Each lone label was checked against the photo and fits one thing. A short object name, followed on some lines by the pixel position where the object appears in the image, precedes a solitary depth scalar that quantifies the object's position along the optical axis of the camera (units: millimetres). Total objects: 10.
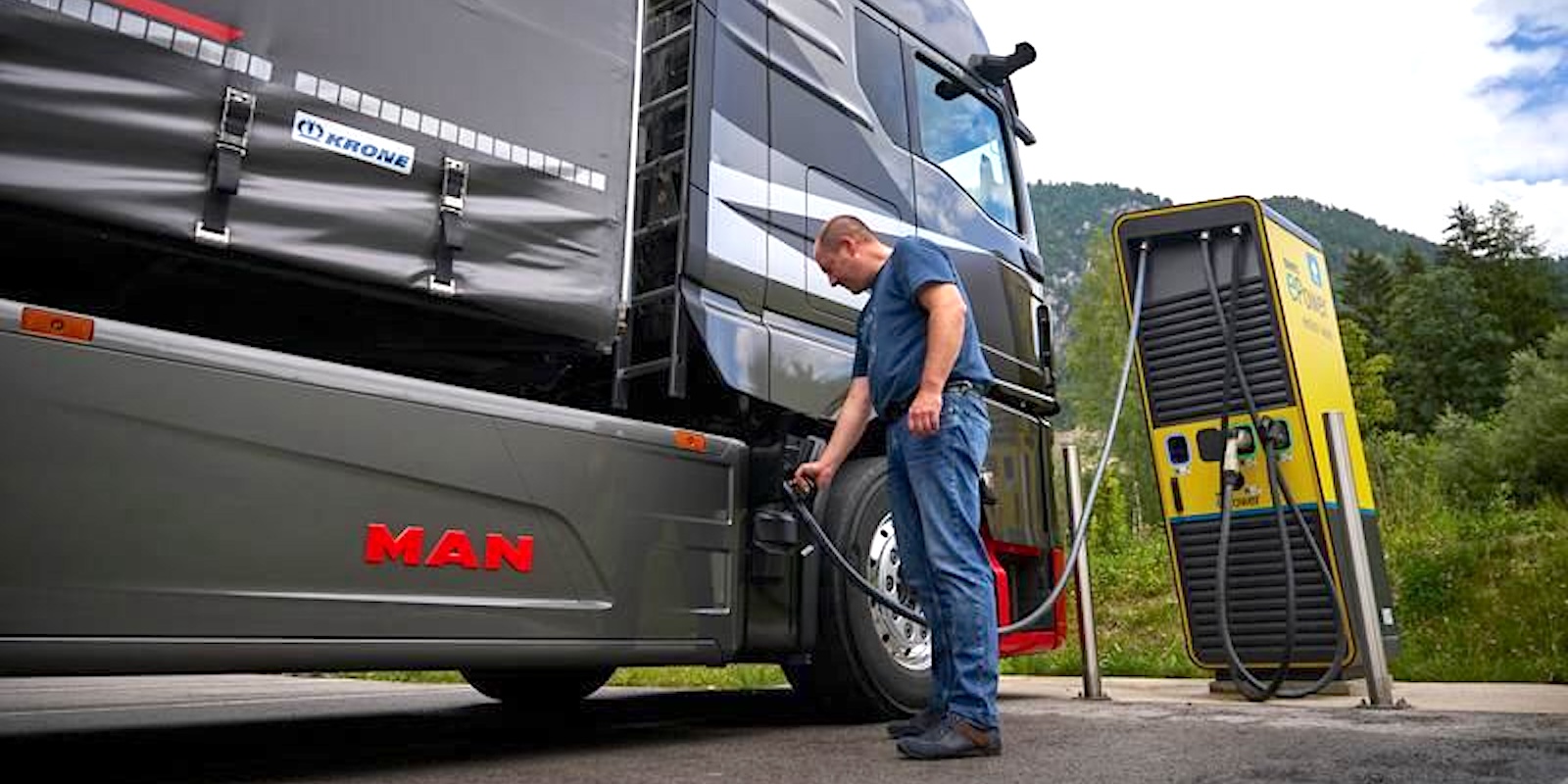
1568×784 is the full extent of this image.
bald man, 2979
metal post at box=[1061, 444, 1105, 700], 4914
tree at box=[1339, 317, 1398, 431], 41375
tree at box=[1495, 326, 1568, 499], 29438
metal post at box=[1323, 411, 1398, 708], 4430
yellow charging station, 4758
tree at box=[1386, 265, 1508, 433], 51312
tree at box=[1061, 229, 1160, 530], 38344
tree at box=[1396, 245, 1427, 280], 59219
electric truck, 2223
